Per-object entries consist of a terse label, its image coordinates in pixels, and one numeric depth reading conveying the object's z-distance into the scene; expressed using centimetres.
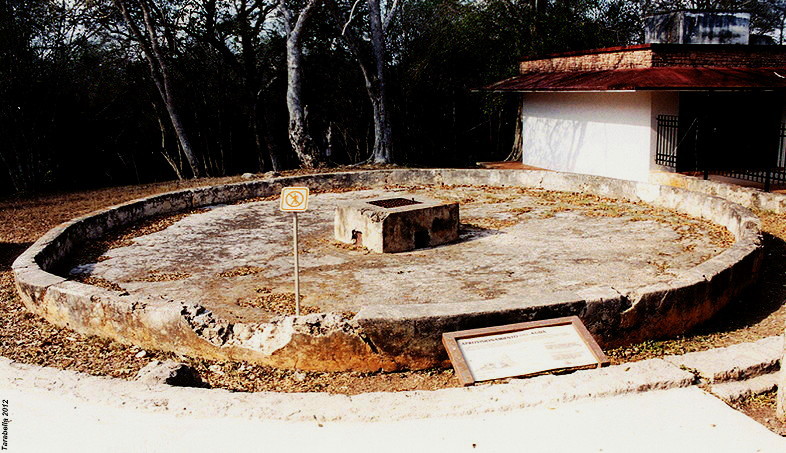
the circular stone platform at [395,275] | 523
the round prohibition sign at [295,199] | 617
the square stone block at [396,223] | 857
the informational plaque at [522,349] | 472
